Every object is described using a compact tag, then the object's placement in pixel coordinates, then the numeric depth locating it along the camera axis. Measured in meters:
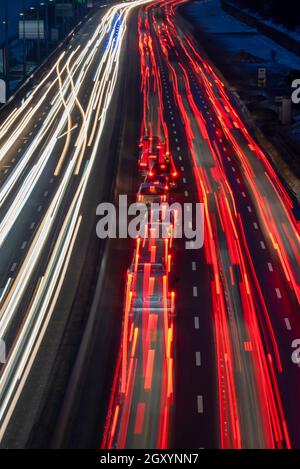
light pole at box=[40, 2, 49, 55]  108.79
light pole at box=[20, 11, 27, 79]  89.11
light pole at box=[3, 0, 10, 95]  81.88
